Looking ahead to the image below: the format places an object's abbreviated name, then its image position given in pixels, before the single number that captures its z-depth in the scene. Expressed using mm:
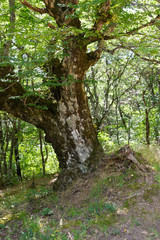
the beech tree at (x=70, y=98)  5945
